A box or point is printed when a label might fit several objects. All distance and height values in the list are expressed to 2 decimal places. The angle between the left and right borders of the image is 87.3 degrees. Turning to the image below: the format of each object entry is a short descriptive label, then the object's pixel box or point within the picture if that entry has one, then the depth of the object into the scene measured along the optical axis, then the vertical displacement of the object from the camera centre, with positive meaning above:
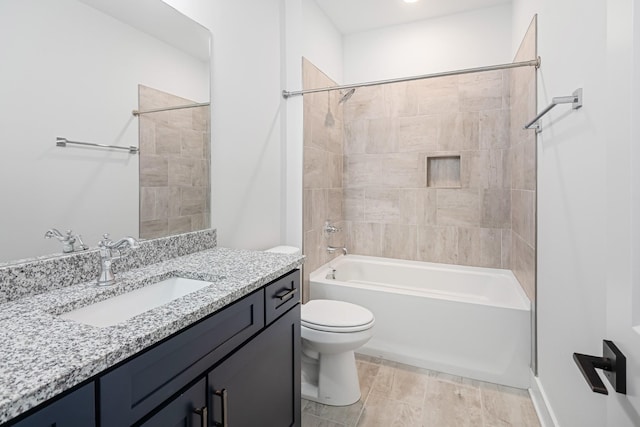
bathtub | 2.08 -0.77
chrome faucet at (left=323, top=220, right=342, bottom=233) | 2.90 -0.18
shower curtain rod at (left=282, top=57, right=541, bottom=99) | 1.91 +0.83
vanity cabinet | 0.72 -0.45
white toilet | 1.85 -0.79
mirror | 1.00 +0.33
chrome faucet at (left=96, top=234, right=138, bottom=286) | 1.13 -0.17
